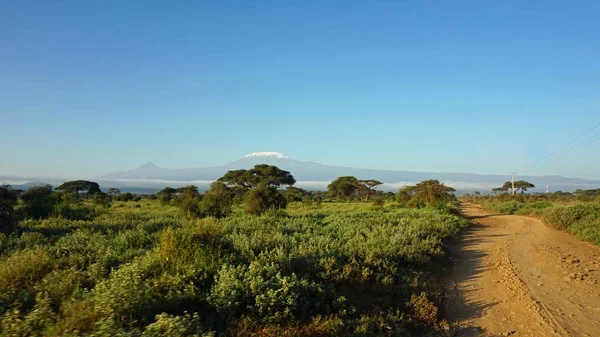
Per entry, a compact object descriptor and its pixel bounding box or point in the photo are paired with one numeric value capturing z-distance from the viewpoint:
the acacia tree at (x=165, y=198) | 44.07
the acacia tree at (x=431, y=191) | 32.47
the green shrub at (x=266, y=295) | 5.34
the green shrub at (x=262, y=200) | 27.47
